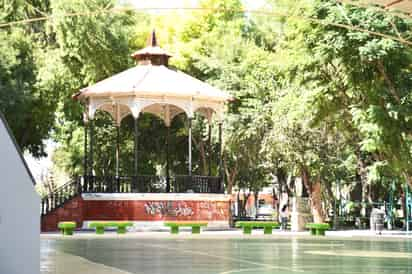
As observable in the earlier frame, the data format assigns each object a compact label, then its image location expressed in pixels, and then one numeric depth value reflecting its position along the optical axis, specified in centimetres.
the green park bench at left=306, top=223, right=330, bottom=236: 3691
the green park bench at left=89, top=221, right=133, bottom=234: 3672
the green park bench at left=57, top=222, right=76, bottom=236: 3504
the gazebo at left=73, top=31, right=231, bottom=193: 4088
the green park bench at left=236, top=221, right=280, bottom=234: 3800
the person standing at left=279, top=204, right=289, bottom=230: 4544
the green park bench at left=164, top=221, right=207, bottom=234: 3797
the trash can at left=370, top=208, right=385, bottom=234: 3954
